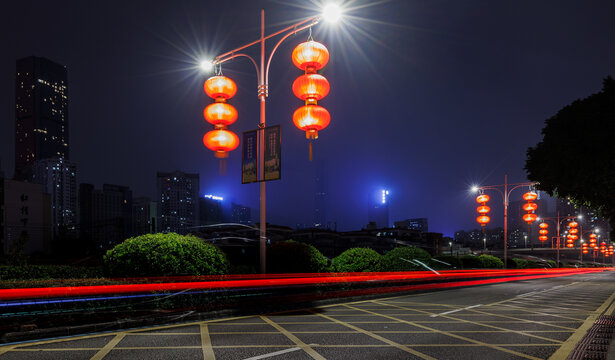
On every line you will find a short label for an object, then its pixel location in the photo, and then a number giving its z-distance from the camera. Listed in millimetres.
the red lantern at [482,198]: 30531
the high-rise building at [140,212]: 119438
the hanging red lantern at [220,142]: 11992
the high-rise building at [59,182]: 139762
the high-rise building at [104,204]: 158800
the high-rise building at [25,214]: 70250
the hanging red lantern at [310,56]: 11594
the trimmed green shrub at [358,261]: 16641
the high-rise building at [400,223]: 169500
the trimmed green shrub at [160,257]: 10031
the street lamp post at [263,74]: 11379
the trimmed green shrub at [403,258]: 19109
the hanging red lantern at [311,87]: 11539
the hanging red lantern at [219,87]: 12273
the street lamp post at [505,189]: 30828
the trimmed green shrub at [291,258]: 13242
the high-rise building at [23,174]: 156050
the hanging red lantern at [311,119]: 11711
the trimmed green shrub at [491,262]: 33344
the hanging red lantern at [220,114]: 12055
